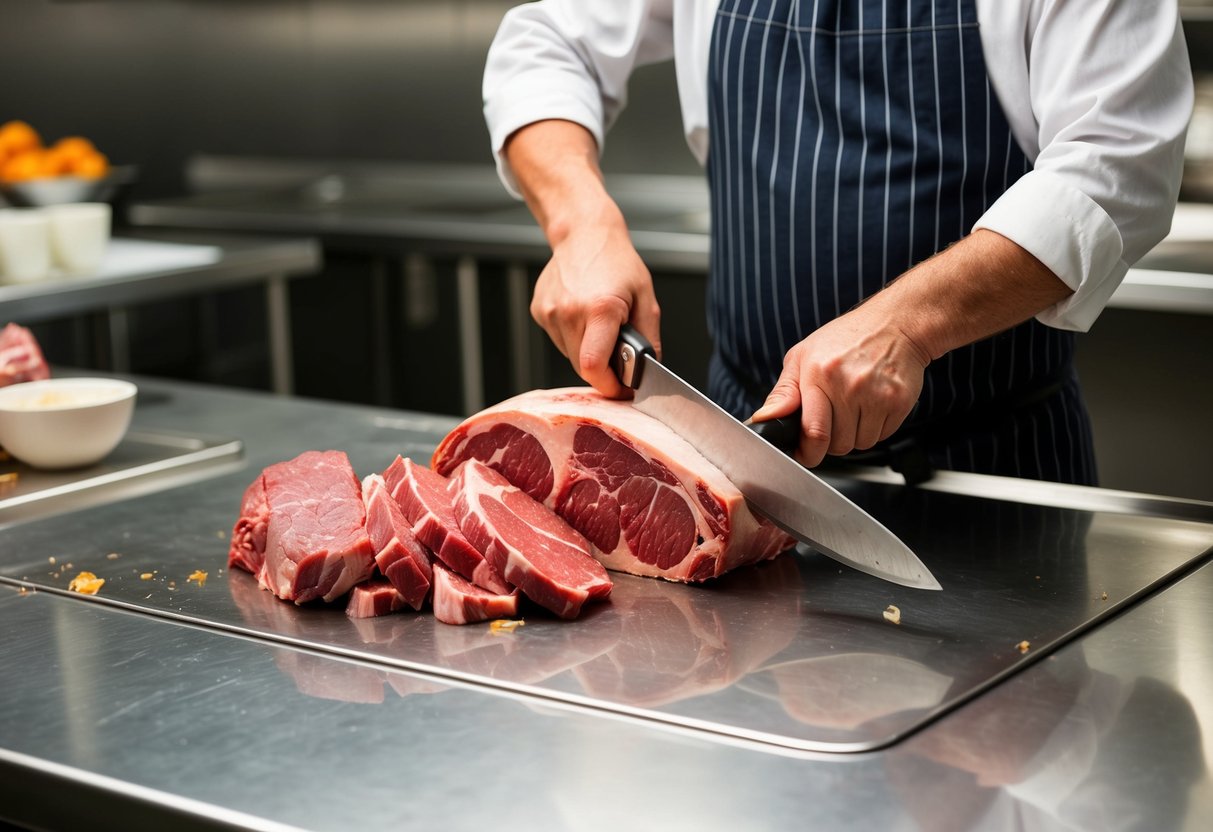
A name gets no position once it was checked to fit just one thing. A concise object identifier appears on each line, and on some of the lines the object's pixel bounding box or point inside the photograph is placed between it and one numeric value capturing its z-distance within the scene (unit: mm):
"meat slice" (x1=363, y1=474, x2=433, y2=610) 1220
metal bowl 3256
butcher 1311
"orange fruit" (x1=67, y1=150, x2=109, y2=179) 3377
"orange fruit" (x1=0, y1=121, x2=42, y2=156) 3328
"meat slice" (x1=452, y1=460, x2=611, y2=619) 1205
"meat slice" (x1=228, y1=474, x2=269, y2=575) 1313
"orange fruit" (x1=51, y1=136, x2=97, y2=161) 3373
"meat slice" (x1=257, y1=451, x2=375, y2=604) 1229
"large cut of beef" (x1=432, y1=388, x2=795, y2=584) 1293
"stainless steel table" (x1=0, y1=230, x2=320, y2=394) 2756
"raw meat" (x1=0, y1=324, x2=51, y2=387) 1786
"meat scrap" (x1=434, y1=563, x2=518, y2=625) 1203
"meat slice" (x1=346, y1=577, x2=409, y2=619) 1222
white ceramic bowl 1630
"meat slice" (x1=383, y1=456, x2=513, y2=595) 1239
